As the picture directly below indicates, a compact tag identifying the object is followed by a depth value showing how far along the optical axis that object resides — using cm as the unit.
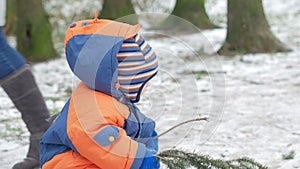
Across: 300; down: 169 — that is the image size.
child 271
